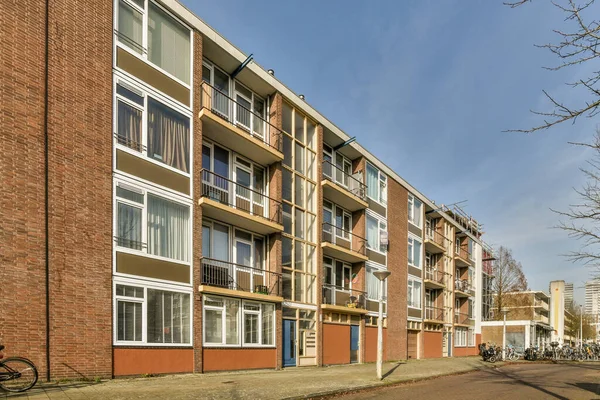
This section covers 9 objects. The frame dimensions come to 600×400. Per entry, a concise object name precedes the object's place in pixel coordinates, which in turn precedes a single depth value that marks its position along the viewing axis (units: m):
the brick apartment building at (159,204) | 11.15
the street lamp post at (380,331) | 15.58
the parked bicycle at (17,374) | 9.62
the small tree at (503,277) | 55.69
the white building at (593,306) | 159.12
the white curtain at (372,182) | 27.19
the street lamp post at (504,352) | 34.28
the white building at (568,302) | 97.75
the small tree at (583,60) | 4.93
